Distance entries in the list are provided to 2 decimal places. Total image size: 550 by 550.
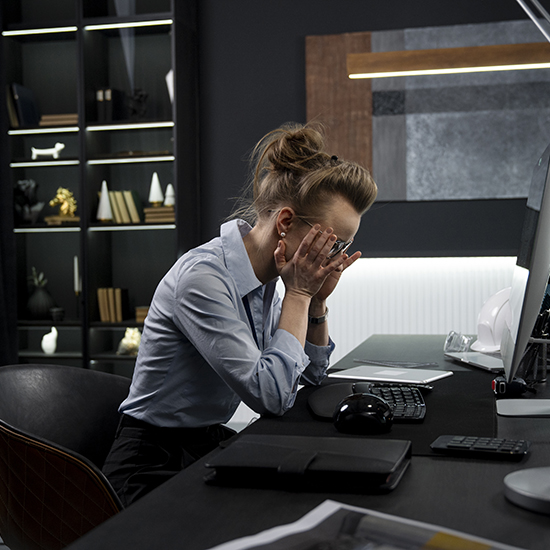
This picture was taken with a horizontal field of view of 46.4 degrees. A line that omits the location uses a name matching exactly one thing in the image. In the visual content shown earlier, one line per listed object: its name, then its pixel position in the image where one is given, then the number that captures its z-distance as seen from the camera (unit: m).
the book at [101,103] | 3.90
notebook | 1.67
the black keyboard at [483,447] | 0.87
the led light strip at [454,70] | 3.18
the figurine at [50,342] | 4.05
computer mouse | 1.04
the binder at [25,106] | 4.01
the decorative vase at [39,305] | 4.07
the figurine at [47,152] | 4.05
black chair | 1.15
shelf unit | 3.86
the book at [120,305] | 3.96
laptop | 1.52
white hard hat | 1.73
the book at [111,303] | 3.96
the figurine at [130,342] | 3.92
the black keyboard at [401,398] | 1.13
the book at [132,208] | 3.95
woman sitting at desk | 1.23
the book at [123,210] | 3.95
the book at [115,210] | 3.94
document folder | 0.74
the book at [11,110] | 4.02
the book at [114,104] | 3.89
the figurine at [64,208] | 4.00
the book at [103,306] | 3.96
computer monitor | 0.69
